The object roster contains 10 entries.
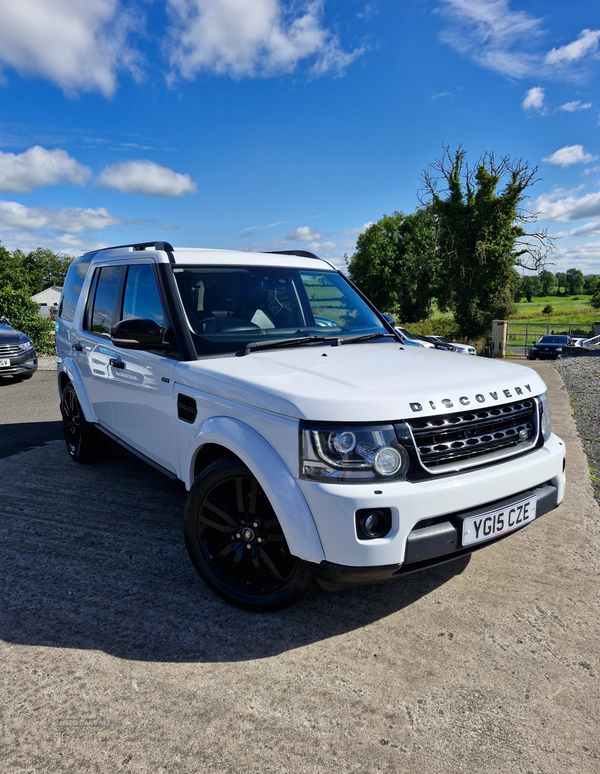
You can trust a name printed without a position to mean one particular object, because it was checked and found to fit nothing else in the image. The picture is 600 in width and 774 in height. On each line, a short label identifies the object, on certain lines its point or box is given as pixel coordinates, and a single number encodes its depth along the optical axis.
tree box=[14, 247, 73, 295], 100.25
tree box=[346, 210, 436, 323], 56.09
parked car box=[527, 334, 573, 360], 30.00
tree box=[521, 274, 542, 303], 32.00
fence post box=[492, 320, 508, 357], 22.25
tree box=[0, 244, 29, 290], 75.56
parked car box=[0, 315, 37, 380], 11.24
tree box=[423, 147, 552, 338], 30.67
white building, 100.78
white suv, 2.34
